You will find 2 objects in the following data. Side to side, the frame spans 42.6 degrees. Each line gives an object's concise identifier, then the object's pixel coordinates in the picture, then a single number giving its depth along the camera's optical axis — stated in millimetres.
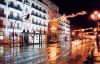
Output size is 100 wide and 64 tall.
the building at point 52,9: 44787
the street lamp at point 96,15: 12814
